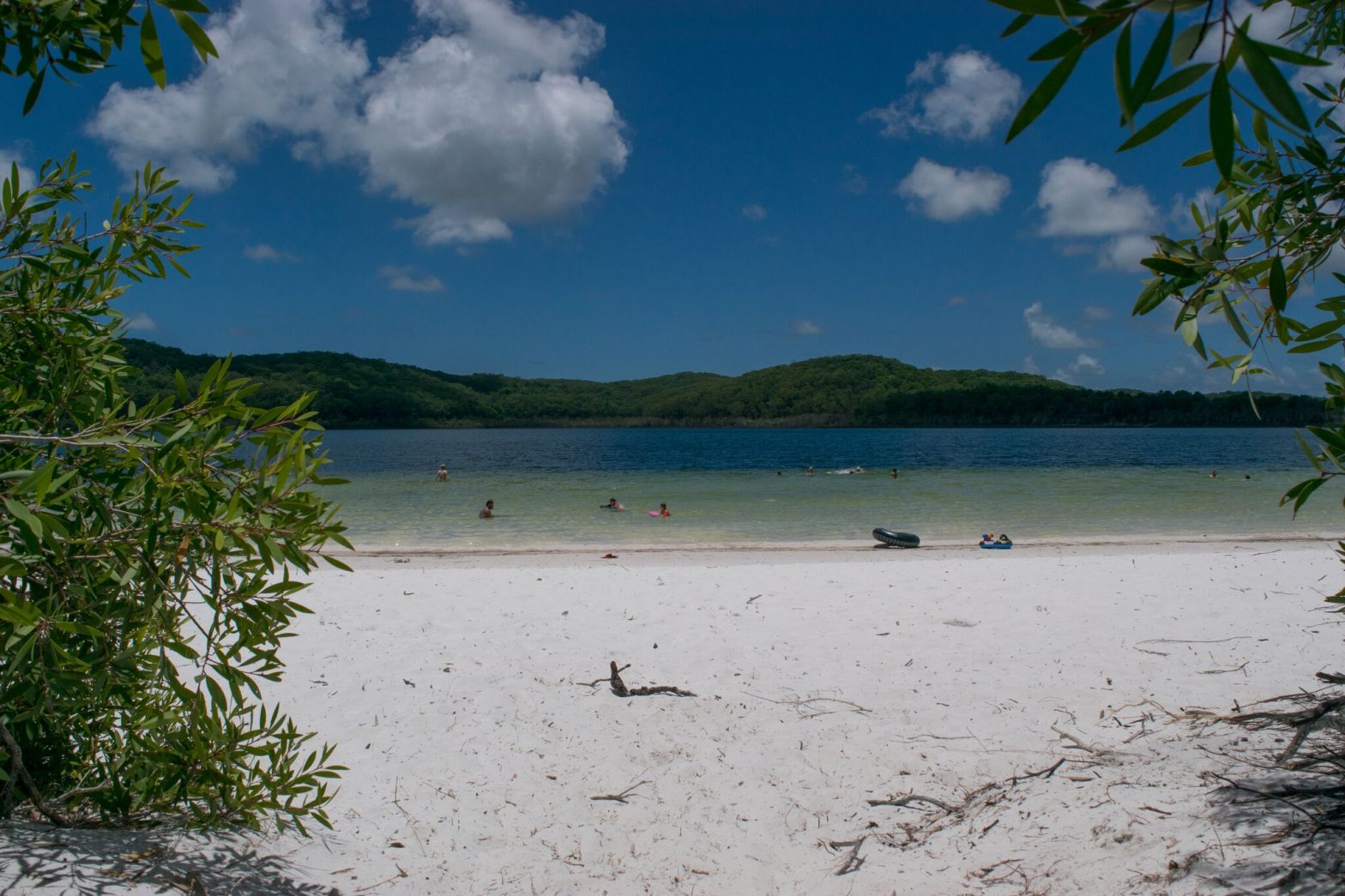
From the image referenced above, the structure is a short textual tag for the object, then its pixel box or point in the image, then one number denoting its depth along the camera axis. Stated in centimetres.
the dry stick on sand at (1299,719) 353
